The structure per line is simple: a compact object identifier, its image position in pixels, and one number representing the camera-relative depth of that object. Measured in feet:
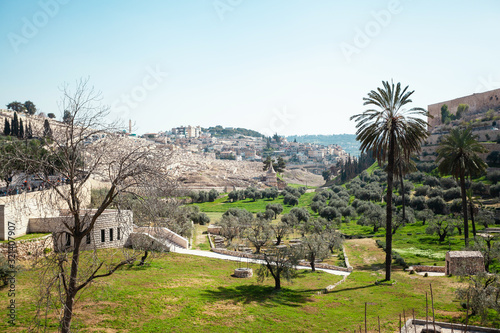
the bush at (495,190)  177.27
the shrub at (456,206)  159.84
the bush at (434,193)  187.53
